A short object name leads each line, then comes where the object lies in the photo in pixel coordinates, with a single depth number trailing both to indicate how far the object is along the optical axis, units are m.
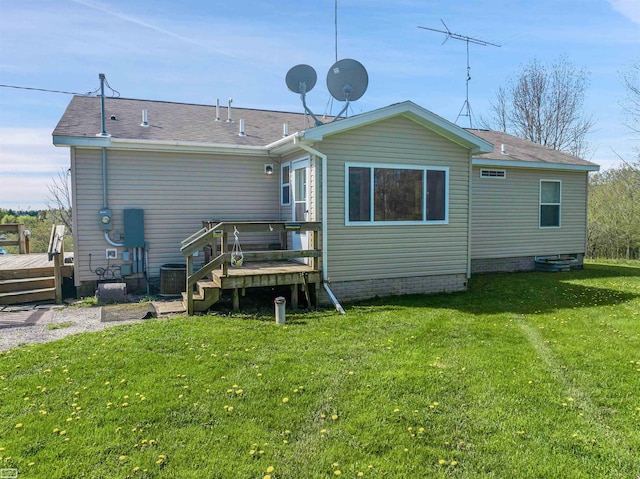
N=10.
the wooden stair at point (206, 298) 6.83
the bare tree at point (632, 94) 16.31
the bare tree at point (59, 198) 20.12
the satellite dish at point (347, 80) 8.54
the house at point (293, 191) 7.71
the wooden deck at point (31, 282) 7.78
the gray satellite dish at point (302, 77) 8.86
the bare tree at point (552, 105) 22.67
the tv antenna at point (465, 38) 11.78
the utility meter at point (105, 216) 8.04
